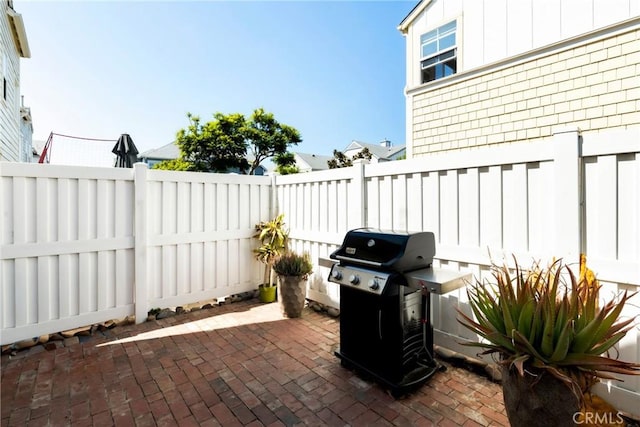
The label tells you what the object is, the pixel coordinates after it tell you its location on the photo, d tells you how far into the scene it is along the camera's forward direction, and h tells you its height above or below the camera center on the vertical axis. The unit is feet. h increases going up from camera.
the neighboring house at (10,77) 20.54 +10.37
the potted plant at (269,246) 16.28 -1.71
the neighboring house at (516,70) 15.51 +8.36
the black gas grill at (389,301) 8.18 -2.51
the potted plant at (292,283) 14.03 -3.10
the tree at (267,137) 58.23 +14.26
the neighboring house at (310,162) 89.97 +15.15
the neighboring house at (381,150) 81.41 +17.79
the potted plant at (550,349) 5.46 -2.49
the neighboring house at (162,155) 80.07 +15.55
